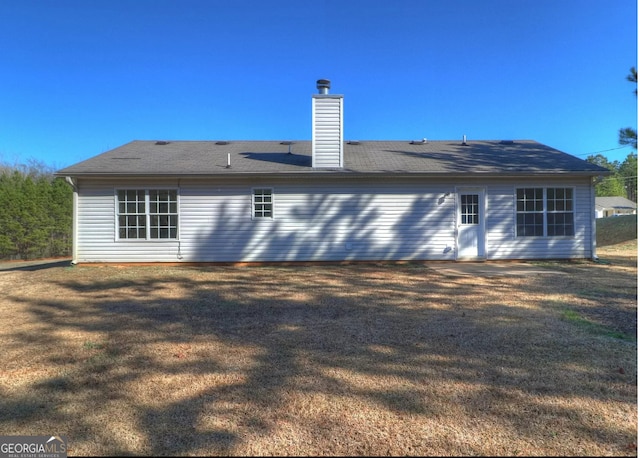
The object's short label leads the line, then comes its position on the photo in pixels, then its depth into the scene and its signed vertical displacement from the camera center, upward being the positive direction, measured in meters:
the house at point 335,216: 11.00 +0.30
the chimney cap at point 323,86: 11.66 +4.39
